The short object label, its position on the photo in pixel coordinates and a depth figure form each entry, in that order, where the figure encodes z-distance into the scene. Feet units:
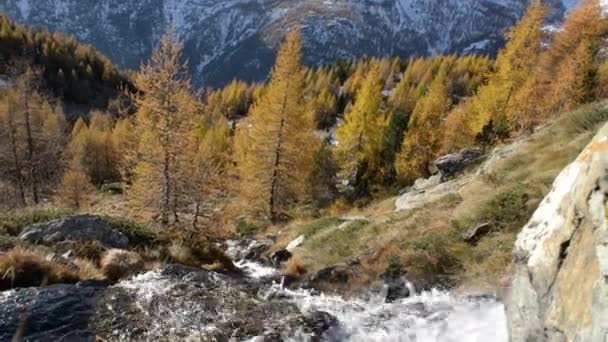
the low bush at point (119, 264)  35.58
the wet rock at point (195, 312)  27.37
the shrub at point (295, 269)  43.34
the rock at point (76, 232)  40.91
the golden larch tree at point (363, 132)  160.97
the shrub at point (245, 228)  94.12
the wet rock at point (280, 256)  51.26
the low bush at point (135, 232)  47.67
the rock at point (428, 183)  90.16
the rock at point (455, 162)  90.22
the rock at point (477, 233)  40.22
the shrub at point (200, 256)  42.80
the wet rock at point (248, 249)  58.44
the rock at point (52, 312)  25.64
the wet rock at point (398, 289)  35.37
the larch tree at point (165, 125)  70.49
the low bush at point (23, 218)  45.57
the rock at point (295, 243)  58.54
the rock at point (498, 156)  59.93
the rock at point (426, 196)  63.72
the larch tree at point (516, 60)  115.96
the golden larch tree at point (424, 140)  160.35
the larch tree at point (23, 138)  111.65
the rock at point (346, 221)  59.96
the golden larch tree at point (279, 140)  101.09
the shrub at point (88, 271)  33.82
